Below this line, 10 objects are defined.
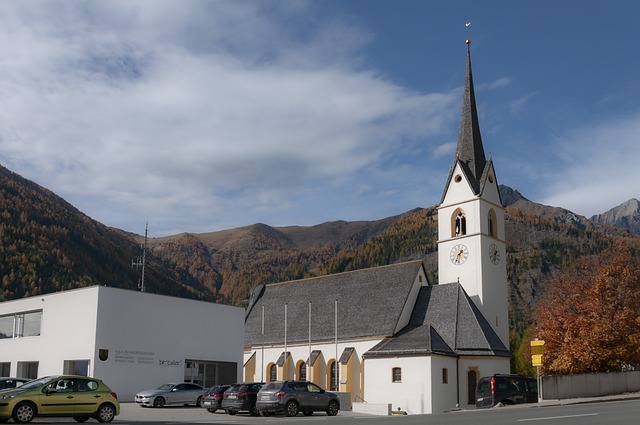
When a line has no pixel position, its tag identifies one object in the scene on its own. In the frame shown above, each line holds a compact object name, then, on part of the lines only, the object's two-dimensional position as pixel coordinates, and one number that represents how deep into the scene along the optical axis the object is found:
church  52.84
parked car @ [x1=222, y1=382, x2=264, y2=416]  33.03
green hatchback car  22.75
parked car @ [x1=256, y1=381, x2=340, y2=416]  31.20
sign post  34.65
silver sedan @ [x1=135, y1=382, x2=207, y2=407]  36.59
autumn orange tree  48.09
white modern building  41.56
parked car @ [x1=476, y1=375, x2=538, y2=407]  37.34
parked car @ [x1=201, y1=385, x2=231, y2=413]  34.47
